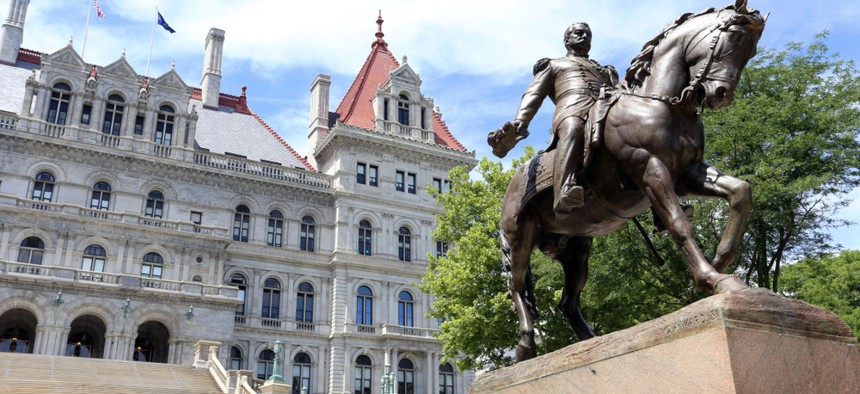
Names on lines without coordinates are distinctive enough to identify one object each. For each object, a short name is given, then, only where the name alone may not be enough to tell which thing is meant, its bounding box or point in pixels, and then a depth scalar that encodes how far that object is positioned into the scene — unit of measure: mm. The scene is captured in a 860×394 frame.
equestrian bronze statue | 5445
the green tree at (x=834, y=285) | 25125
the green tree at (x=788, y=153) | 18062
